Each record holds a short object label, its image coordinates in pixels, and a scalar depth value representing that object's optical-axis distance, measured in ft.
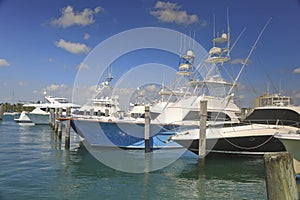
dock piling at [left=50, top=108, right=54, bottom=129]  123.33
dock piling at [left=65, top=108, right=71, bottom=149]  58.01
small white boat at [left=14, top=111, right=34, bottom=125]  172.01
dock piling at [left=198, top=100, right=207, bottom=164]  39.32
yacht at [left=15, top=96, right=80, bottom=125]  160.25
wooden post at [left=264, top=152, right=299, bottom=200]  12.34
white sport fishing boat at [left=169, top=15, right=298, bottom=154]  43.06
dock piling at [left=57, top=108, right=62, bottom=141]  74.36
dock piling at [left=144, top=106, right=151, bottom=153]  51.60
